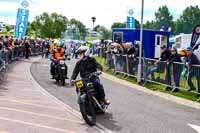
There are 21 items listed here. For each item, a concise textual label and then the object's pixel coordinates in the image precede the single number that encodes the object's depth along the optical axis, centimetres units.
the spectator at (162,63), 1969
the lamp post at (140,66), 2170
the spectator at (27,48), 4106
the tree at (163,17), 12835
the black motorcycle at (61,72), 2031
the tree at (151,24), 10884
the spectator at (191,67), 1694
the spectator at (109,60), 2837
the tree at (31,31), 7734
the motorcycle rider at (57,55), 2109
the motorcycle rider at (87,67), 1241
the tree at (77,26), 8050
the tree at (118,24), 8994
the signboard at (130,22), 3196
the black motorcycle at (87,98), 1134
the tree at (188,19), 12150
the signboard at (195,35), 2394
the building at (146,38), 3316
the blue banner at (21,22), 3425
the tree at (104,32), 8822
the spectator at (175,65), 1826
